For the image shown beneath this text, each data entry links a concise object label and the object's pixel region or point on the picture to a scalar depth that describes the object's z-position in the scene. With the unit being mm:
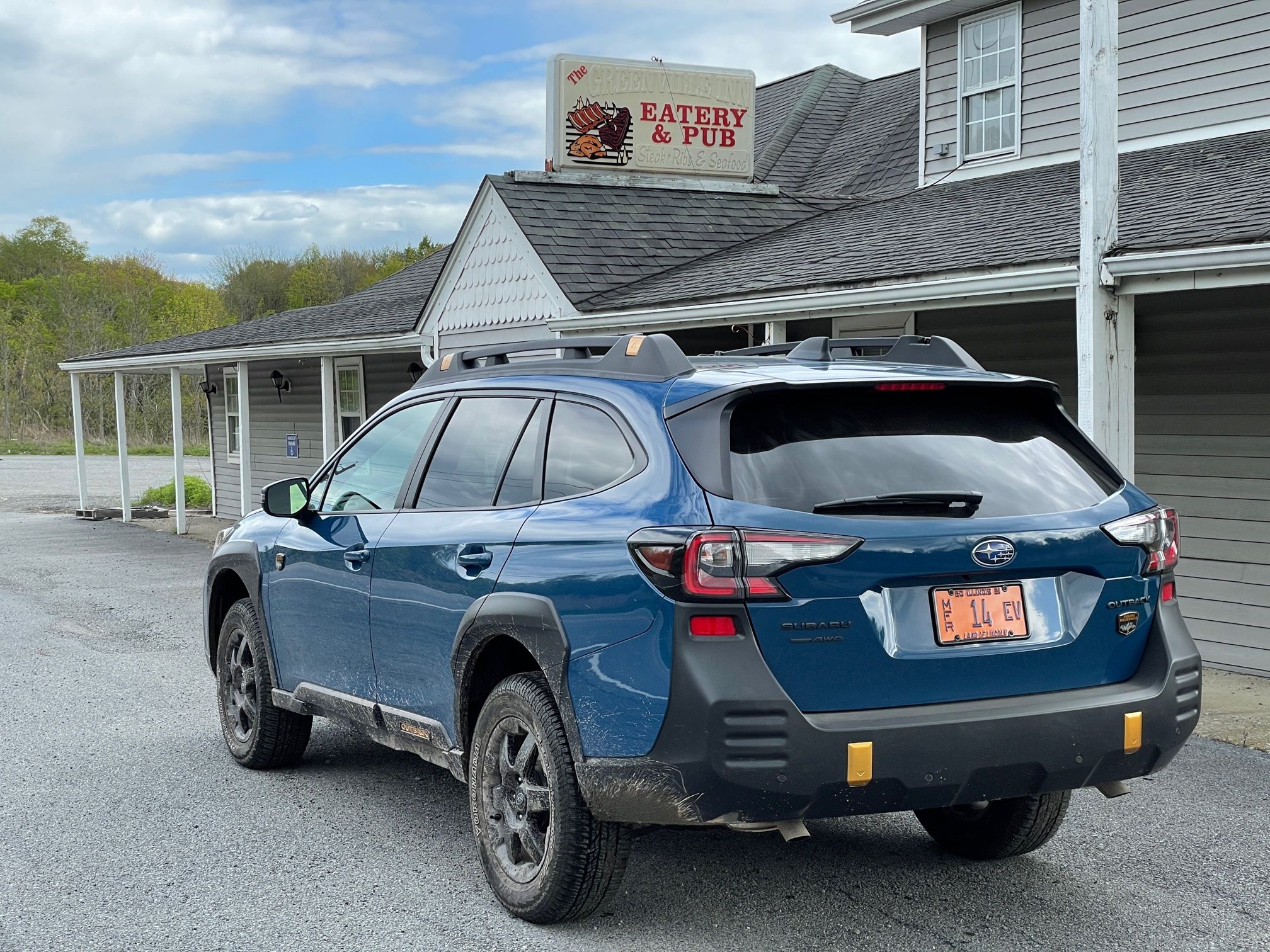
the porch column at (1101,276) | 8008
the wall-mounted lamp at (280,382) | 22656
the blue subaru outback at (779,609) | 3580
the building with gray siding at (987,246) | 9156
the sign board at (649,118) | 14914
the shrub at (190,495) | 25719
